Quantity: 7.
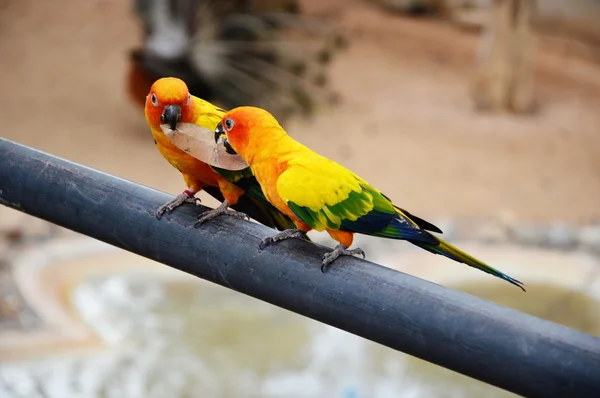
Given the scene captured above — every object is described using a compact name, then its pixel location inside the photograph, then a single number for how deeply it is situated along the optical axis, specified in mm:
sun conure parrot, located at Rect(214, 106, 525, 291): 1965
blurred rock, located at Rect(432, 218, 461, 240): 7837
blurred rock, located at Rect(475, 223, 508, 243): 7824
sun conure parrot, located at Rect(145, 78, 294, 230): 2057
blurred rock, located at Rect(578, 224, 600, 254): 7812
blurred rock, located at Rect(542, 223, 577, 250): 7844
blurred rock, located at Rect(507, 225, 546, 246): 7859
